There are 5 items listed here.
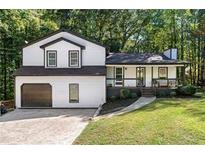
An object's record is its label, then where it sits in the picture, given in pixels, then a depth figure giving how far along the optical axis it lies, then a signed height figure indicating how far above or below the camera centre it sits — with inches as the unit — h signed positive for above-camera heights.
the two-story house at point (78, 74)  437.5 +5.4
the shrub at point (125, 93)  432.5 -47.8
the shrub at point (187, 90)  443.0 -40.3
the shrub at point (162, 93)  441.6 -50.3
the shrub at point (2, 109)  399.4 -85.3
